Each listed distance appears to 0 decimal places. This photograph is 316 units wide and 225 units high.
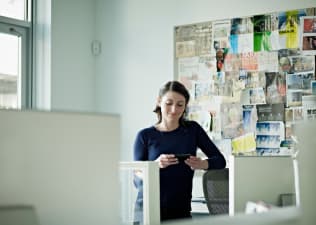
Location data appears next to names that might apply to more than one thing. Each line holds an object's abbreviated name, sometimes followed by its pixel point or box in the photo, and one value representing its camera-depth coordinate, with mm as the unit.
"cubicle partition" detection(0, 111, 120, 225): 936
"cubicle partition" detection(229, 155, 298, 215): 1570
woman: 2137
